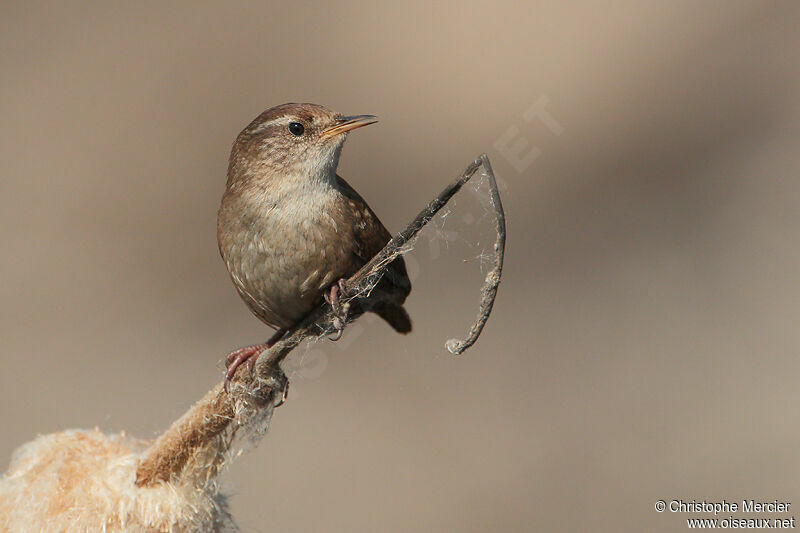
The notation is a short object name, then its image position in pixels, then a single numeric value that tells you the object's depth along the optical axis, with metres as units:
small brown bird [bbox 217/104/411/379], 6.49
